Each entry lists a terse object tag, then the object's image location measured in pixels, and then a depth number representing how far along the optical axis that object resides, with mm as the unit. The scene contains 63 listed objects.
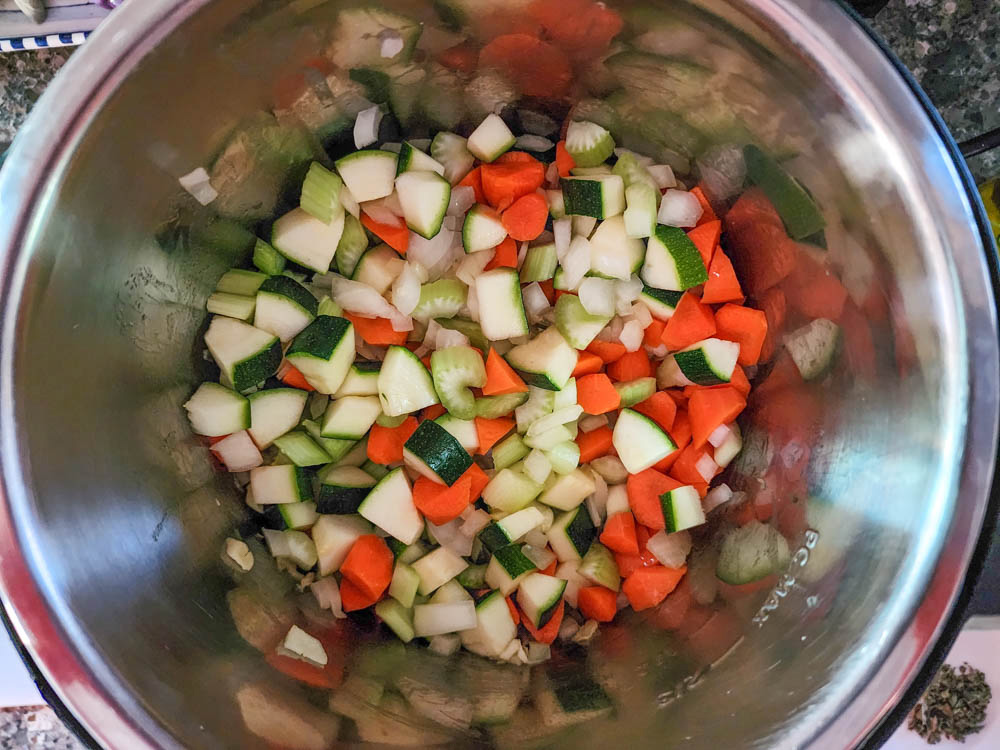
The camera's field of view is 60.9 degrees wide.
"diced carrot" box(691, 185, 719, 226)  317
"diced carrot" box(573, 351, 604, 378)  320
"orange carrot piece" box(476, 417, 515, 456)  320
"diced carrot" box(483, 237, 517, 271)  323
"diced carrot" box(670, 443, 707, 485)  321
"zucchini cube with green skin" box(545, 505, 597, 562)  326
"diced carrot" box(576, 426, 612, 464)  328
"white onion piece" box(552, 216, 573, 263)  322
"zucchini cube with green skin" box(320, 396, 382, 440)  311
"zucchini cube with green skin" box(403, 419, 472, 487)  307
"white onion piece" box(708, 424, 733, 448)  320
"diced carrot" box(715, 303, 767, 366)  312
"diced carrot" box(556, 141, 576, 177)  319
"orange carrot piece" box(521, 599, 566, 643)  325
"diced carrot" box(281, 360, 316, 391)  316
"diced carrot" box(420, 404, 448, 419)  325
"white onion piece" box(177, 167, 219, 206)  273
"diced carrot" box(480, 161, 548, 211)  312
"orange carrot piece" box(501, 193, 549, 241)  315
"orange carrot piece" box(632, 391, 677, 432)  326
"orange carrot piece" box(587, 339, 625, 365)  323
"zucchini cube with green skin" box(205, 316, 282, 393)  302
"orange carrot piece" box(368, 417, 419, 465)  321
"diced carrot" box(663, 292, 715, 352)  317
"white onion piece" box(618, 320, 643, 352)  323
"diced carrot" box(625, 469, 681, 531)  322
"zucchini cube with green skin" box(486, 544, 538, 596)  318
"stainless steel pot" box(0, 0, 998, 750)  232
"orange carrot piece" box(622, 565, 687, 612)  319
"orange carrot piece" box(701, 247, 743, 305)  313
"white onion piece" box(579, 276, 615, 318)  315
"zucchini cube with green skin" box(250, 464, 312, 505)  312
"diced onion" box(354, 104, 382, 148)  304
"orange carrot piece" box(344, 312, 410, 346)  320
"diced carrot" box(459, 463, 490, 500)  319
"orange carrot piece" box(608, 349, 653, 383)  330
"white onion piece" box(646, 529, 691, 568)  321
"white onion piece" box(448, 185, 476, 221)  321
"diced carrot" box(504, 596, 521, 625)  324
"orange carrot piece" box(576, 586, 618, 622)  326
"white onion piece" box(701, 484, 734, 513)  321
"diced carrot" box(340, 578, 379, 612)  317
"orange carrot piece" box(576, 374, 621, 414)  321
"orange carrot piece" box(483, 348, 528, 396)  316
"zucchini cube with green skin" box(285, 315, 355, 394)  301
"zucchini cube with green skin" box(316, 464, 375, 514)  315
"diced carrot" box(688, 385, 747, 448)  314
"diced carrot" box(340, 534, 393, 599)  312
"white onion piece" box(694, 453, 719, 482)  320
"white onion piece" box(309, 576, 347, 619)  318
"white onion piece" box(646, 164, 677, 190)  316
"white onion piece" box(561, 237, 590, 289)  319
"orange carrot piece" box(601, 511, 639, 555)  324
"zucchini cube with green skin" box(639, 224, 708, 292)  306
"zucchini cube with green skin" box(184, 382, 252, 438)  299
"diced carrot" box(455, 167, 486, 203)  319
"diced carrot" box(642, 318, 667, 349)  326
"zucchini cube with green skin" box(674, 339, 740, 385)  308
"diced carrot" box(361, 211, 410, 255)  315
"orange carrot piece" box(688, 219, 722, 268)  312
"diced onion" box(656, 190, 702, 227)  313
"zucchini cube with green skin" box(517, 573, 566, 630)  318
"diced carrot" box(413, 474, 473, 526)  315
